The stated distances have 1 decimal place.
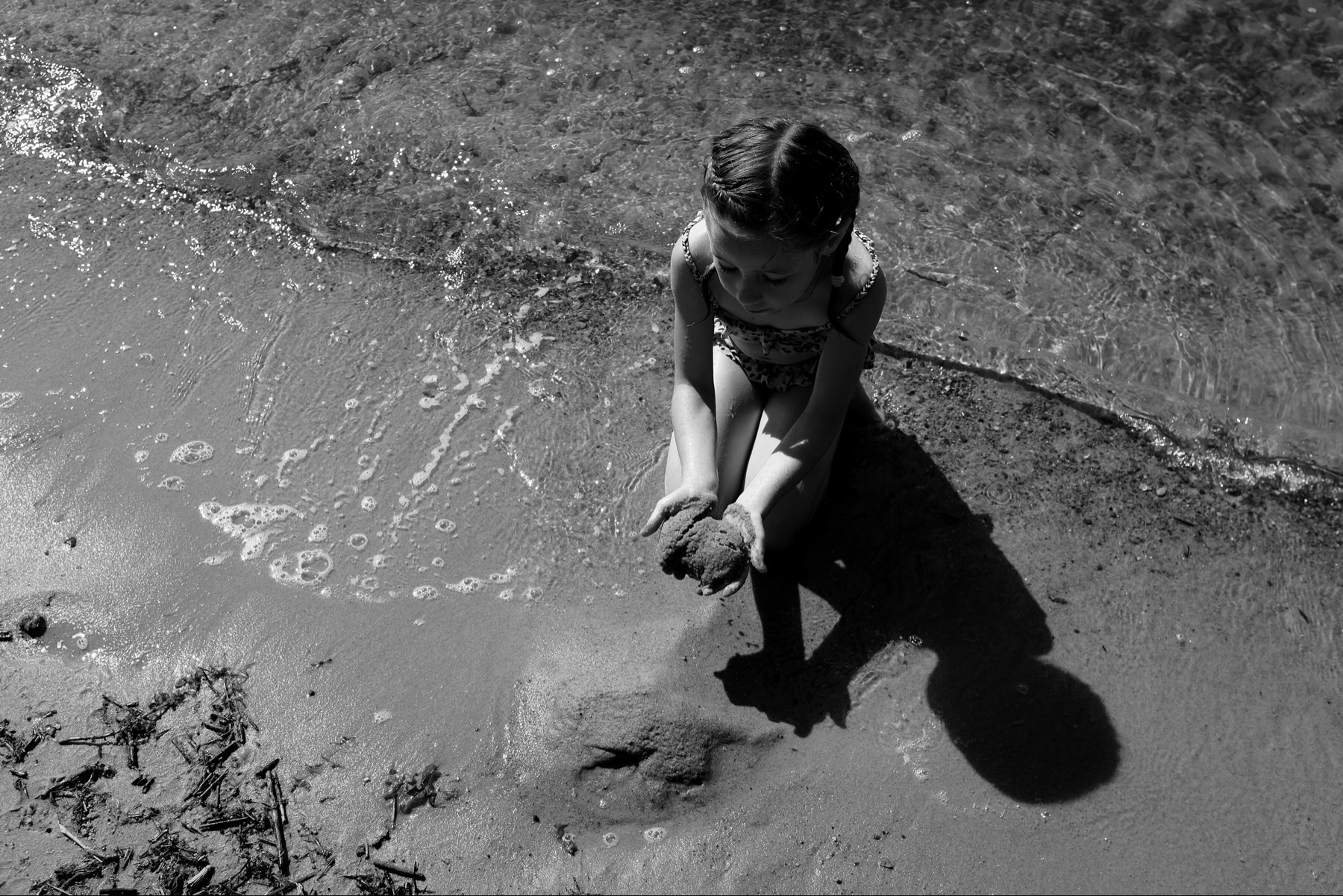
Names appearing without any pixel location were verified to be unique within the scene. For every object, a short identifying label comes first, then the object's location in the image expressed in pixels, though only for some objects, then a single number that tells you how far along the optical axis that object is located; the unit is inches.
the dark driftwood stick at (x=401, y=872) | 96.9
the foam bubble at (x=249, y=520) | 124.4
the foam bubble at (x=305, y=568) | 120.9
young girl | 95.0
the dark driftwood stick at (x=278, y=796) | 100.5
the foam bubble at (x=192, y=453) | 132.9
